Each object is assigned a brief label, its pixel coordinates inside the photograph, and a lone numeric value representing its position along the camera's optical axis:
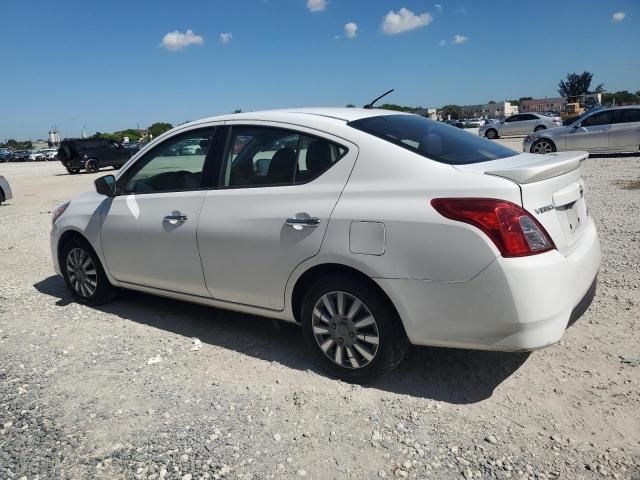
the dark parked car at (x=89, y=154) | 27.06
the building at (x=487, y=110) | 136.39
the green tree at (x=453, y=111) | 132.38
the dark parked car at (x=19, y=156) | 62.04
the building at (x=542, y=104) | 120.05
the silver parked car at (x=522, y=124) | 31.00
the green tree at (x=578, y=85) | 115.12
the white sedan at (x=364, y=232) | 2.78
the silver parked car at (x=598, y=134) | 15.80
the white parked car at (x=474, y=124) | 63.91
